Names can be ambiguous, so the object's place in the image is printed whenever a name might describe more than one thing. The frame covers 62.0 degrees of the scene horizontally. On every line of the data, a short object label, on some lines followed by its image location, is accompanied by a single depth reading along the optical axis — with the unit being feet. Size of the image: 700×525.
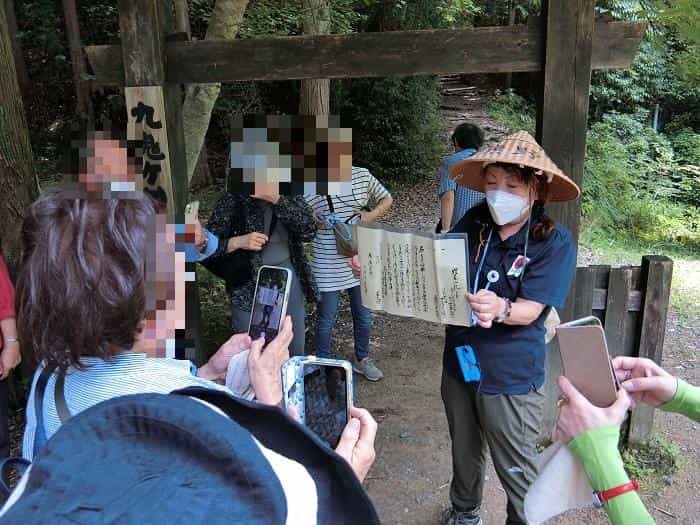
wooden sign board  10.16
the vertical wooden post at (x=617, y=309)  11.02
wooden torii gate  9.37
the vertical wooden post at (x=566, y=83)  9.25
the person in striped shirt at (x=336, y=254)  12.34
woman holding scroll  7.35
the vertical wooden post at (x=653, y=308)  10.87
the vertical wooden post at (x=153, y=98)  9.95
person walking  15.68
